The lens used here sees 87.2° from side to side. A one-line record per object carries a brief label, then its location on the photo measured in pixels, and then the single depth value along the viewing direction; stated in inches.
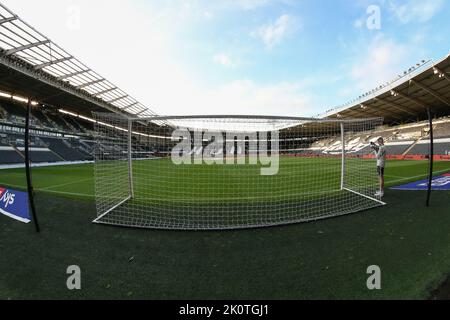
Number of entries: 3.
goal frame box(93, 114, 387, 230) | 193.8
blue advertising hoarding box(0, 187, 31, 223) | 202.8
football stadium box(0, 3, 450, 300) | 104.2
